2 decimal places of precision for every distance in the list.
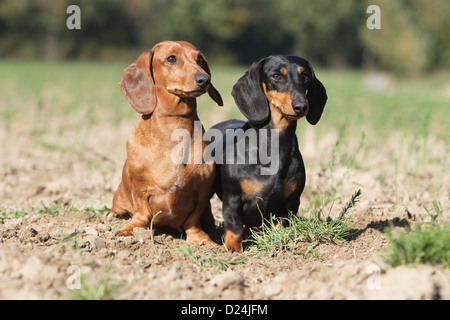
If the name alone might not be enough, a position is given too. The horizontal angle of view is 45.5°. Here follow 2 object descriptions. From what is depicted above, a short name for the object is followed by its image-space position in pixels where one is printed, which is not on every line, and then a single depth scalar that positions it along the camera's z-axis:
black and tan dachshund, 4.01
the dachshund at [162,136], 3.98
